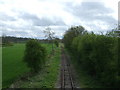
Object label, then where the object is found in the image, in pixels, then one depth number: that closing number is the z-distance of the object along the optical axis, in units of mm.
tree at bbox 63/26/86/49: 36221
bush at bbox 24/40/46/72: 13539
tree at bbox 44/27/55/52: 45890
